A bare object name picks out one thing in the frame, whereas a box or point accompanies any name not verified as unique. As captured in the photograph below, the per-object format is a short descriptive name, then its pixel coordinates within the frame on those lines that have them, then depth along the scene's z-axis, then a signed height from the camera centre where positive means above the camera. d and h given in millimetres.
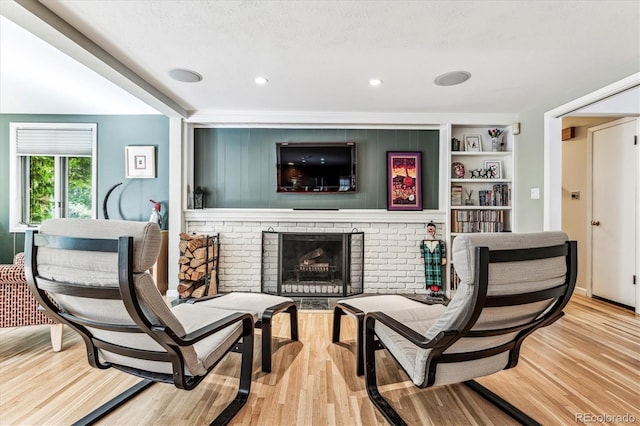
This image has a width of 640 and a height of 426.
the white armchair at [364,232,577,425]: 1214 -416
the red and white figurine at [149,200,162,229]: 3672 +0
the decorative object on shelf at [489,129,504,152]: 3906 +958
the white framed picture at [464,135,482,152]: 3951 +926
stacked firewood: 3477 -587
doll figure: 3709 -601
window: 4016 +562
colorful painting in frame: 3910 +437
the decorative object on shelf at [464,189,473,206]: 3967 +184
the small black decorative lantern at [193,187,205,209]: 3875 +181
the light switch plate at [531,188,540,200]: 3398 +235
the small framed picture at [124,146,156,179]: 3920 +665
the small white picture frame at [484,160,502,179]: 3953 +607
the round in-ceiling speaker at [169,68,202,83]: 2618 +1224
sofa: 2145 -655
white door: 3400 +41
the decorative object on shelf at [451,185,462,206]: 3895 +231
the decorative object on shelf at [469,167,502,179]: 3948 +548
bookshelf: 3830 +416
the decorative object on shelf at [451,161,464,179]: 3914 +569
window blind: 4016 +949
